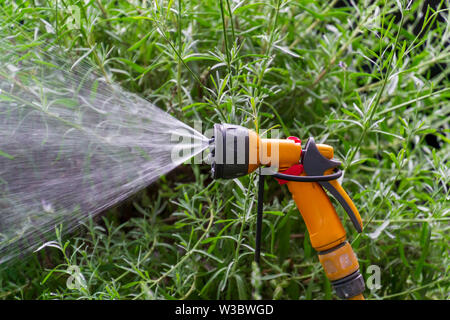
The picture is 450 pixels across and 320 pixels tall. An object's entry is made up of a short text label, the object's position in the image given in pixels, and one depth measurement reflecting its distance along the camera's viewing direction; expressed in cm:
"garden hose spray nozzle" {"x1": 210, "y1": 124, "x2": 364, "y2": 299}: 130
